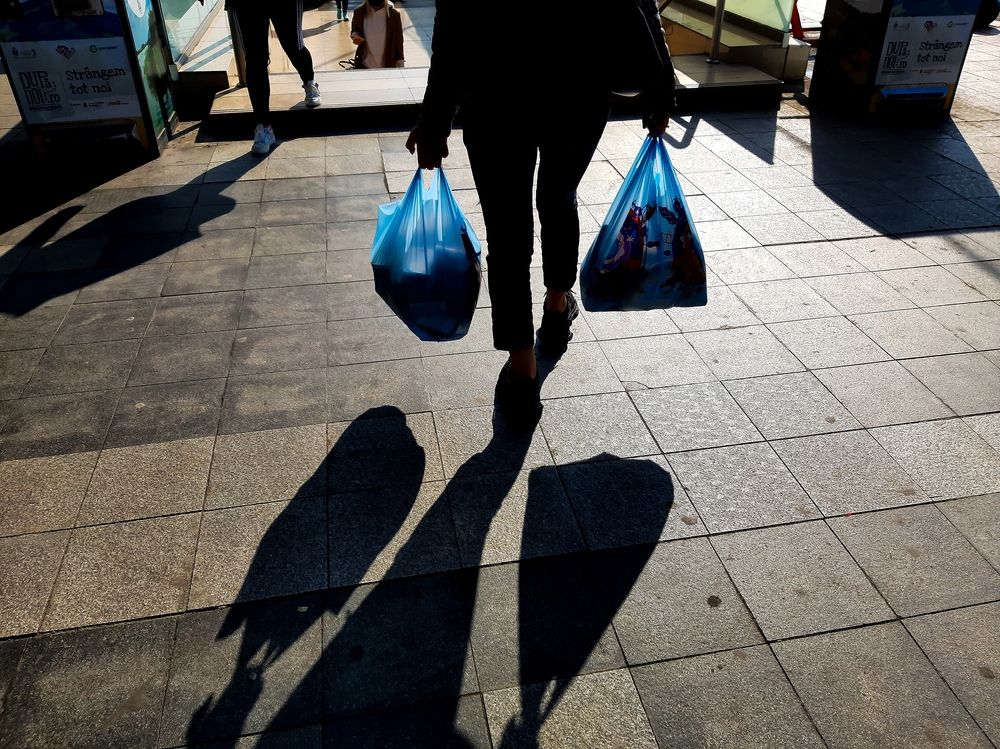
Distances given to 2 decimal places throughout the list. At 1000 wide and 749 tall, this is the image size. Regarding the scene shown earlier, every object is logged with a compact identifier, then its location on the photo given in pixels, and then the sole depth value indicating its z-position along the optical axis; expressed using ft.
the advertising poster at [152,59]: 20.98
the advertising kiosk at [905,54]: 23.65
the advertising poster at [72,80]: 19.89
